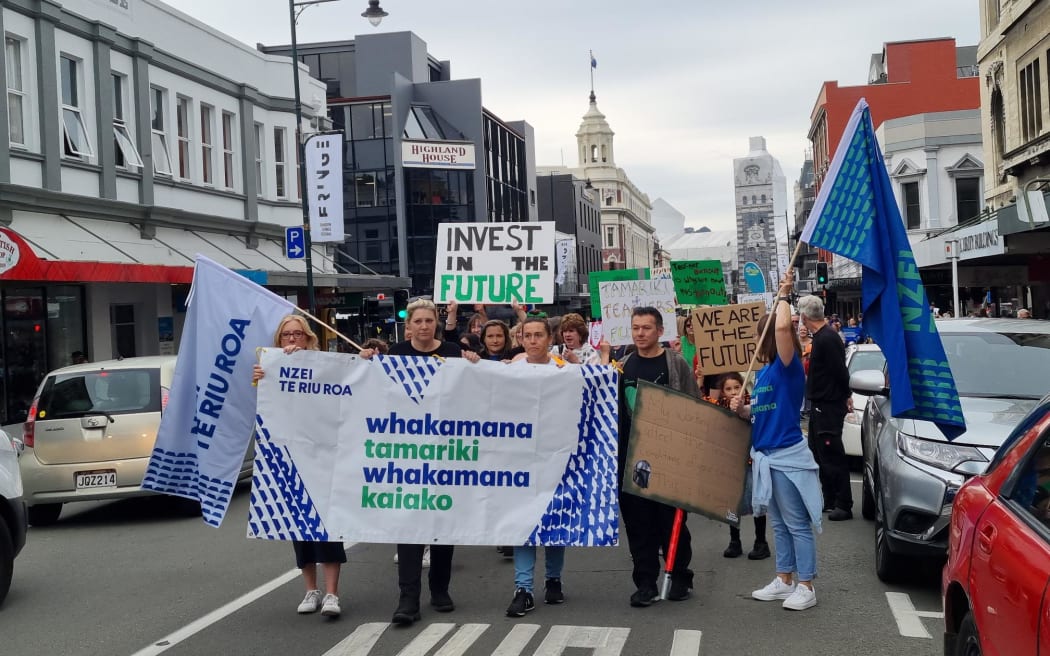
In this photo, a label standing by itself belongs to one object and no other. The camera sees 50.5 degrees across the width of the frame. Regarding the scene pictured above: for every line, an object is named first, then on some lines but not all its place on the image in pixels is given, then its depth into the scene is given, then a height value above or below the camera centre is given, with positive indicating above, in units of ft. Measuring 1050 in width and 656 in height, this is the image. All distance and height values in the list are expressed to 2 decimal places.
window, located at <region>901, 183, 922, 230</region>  158.20 +14.71
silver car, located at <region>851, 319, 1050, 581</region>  21.43 -2.65
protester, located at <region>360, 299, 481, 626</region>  21.63 -4.64
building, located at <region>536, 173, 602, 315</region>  291.79 +29.46
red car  10.58 -2.69
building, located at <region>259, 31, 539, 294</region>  193.26 +31.42
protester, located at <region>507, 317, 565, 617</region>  22.16 -4.89
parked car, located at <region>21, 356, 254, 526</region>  35.78 -3.09
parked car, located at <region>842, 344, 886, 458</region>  41.14 -3.45
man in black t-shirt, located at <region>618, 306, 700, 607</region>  22.65 -3.83
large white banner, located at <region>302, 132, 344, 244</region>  92.99 +12.07
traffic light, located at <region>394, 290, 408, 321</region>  102.95 +2.14
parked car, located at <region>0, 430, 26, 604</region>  24.41 -3.85
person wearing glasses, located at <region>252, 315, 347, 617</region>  22.35 -4.72
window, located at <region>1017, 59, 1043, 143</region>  93.91 +17.32
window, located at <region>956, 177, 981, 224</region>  154.10 +14.96
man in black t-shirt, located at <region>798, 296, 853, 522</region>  31.99 -2.50
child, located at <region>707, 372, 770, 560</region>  27.68 -5.58
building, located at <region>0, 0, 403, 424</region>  68.69 +12.03
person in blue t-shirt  21.81 -2.89
